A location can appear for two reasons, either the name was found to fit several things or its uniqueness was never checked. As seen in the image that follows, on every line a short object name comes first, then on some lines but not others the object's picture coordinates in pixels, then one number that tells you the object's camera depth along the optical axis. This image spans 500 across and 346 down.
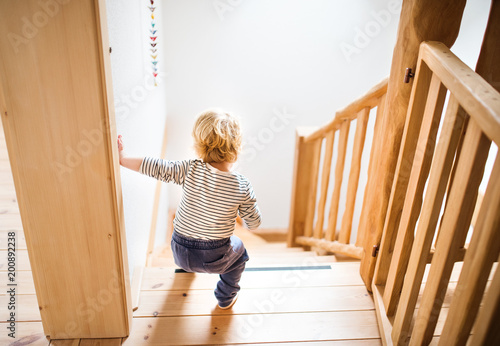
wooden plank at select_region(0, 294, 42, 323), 1.38
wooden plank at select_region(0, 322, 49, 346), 1.30
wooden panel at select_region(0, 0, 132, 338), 0.92
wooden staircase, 1.41
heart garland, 2.20
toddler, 1.32
